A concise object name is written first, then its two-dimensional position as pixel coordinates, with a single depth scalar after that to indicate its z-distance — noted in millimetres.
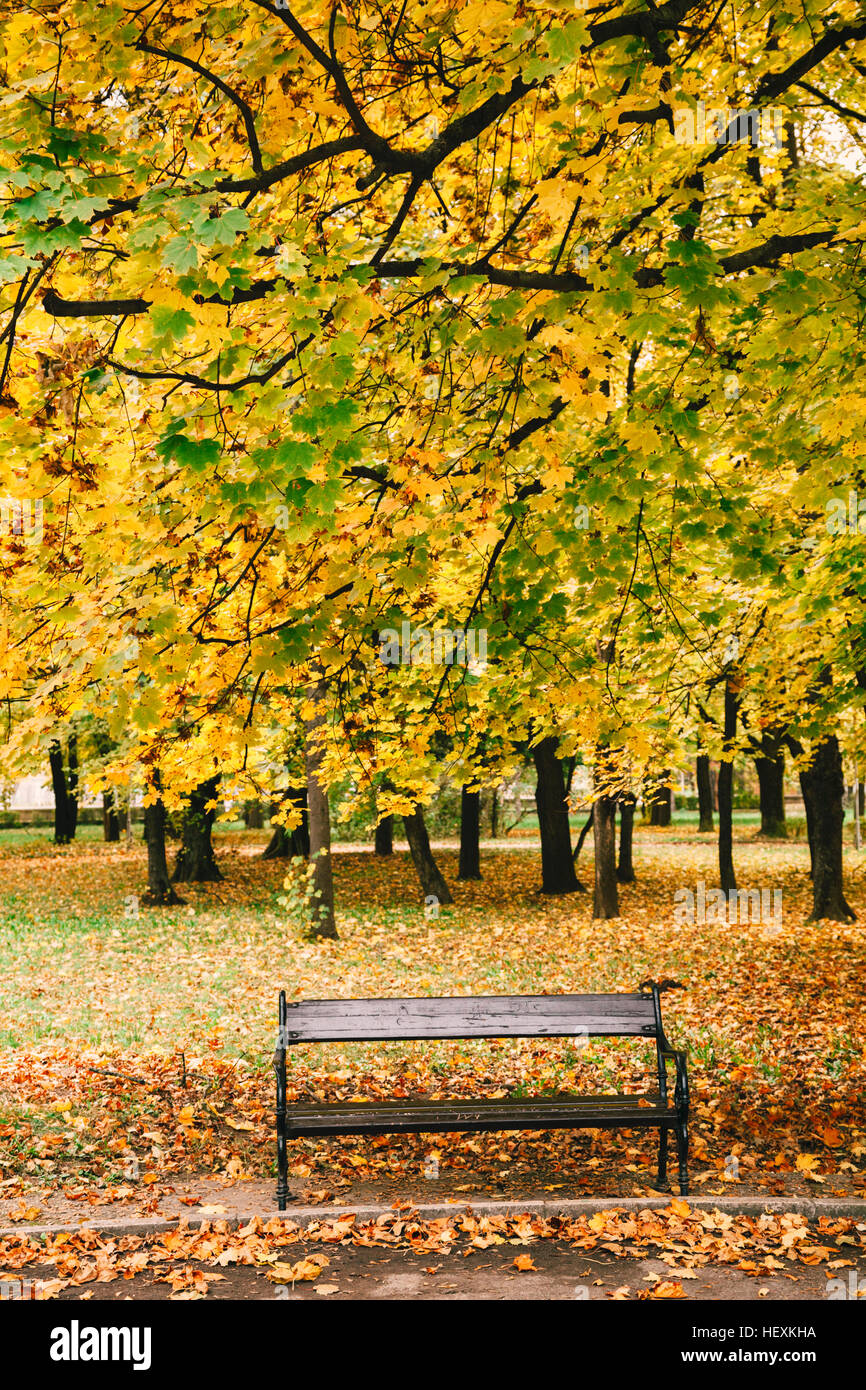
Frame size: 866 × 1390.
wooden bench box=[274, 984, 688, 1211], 5121
